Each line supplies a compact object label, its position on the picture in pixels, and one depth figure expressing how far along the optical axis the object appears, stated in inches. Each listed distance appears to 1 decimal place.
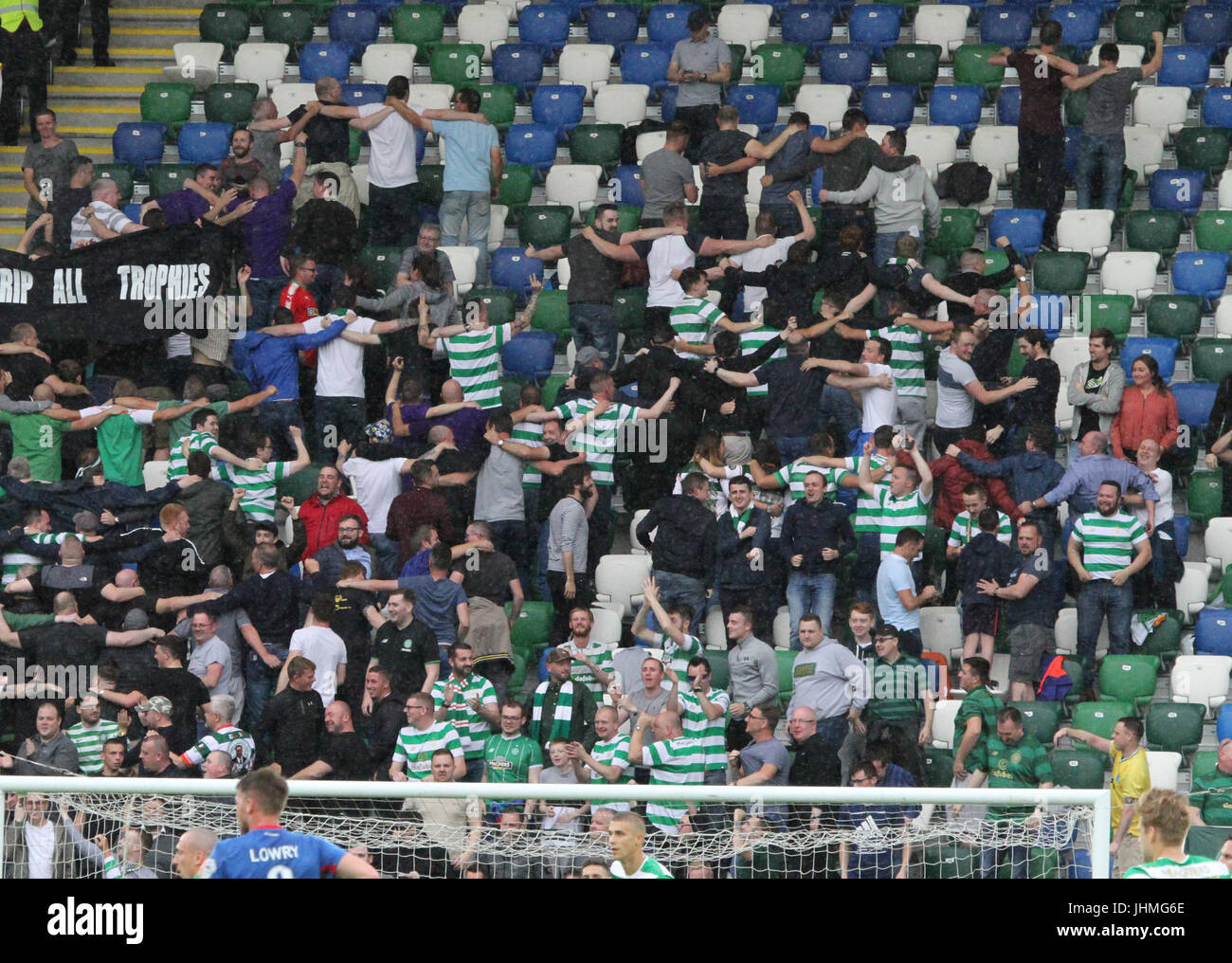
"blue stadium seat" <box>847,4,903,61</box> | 745.6
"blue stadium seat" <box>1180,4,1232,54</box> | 734.5
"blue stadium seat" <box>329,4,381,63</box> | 767.7
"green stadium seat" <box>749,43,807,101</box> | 723.4
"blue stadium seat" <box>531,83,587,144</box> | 722.2
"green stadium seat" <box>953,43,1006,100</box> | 719.7
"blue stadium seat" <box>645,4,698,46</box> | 750.5
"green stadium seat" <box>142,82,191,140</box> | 732.7
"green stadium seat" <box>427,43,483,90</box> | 738.8
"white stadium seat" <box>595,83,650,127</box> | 722.2
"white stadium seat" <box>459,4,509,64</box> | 762.8
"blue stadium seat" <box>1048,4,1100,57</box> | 728.3
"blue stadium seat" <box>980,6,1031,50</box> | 736.3
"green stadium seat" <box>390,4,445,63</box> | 765.3
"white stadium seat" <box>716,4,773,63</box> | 741.3
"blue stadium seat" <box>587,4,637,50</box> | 753.0
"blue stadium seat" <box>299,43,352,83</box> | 745.6
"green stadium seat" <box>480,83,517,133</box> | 725.3
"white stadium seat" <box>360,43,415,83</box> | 744.3
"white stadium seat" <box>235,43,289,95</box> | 743.1
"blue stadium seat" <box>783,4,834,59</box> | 748.6
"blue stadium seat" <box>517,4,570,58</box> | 756.0
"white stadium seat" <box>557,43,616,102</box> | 735.1
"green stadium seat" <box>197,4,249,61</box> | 765.3
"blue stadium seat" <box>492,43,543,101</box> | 741.3
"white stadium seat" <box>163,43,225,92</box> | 748.6
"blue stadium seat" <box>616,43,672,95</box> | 733.3
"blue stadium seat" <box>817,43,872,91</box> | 727.1
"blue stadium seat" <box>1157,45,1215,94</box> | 714.8
